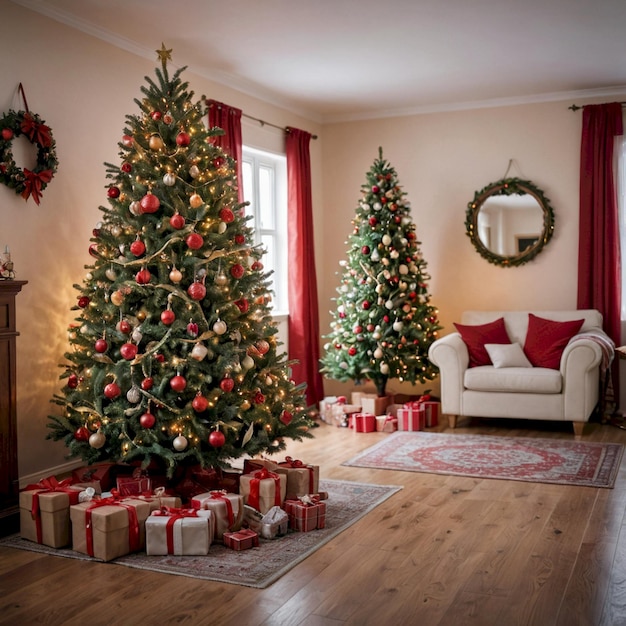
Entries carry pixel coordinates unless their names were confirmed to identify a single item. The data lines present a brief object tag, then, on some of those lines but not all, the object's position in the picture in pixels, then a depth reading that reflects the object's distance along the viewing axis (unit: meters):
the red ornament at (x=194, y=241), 4.11
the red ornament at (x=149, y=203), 4.13
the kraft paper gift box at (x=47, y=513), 3.65
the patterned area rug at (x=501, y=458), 4.90
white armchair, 5.96
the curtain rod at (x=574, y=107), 7.02
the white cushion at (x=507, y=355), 6.37
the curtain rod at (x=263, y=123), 6.75
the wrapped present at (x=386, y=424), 6.49
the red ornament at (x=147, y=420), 4.06
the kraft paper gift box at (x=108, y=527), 3.47
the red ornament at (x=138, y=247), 4.14
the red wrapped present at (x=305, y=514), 3.83
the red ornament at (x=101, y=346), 4.16
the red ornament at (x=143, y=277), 4.13
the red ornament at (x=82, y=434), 4.26
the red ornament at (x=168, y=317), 4.07
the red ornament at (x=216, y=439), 4.08
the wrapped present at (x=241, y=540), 3.57
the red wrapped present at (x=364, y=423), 6.50
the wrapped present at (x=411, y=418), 6.48
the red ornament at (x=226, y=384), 4.14
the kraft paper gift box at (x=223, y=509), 3.67
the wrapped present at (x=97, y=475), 4.16
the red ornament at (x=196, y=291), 4.11
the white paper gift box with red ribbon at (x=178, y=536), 3.52
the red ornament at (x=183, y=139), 4.25
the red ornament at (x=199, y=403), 4.07
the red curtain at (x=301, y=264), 7.37
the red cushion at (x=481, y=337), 6.59
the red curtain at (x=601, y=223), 6.87
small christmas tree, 6.73
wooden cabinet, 3.85
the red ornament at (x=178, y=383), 4.05
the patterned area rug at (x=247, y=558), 3.26
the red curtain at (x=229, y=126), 6.15
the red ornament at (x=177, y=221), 4.12
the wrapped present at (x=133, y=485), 3.98
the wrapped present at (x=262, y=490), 3.90
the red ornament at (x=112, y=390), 4.07
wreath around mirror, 7.17
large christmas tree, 4.13
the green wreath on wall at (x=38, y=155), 4.38
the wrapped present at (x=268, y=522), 3.74
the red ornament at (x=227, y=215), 4.36
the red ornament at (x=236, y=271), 4.34
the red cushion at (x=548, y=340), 6.34
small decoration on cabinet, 4.07
